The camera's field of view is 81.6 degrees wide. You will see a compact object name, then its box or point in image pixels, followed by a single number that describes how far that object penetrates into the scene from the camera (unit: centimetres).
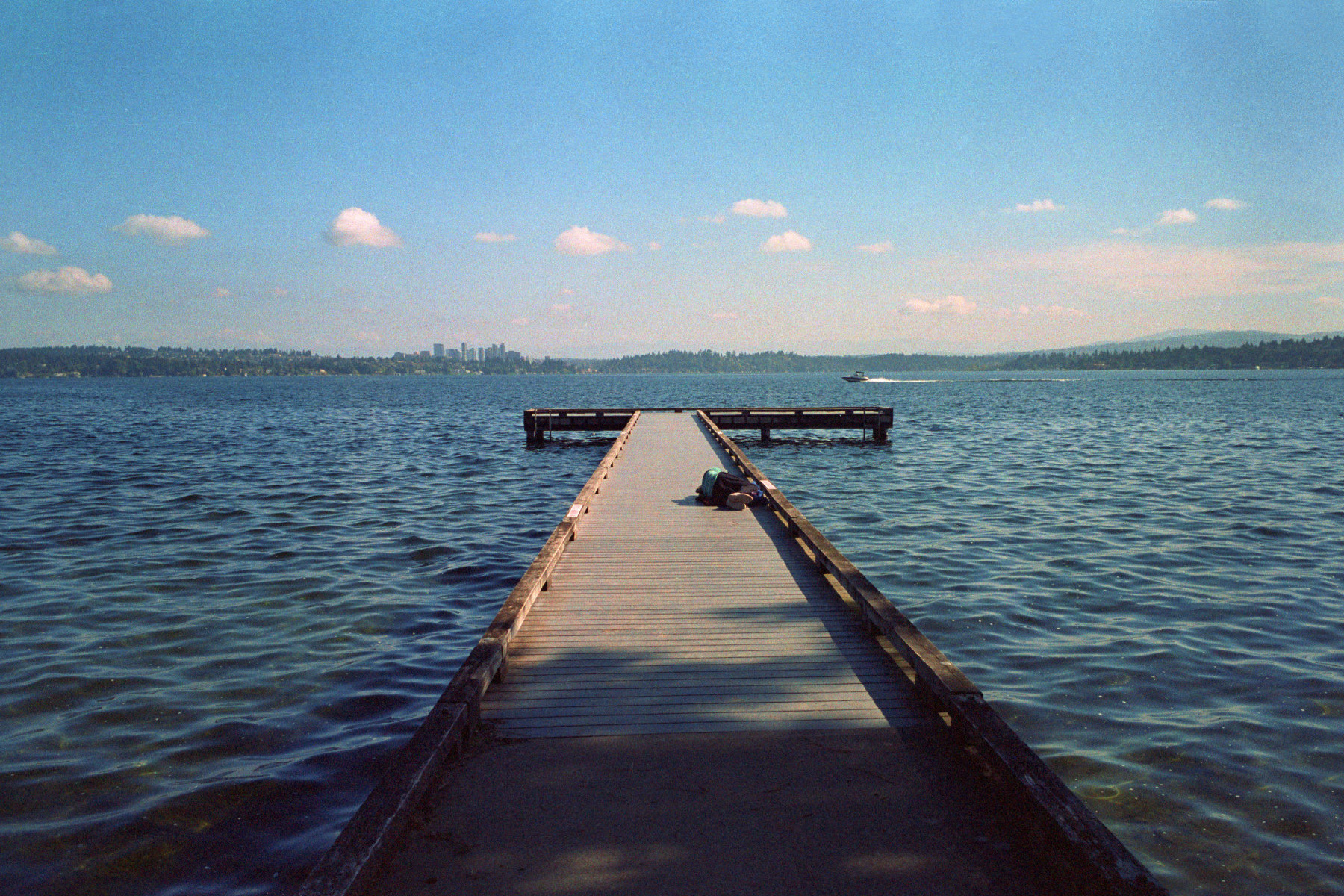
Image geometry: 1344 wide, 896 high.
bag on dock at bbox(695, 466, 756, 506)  1257
